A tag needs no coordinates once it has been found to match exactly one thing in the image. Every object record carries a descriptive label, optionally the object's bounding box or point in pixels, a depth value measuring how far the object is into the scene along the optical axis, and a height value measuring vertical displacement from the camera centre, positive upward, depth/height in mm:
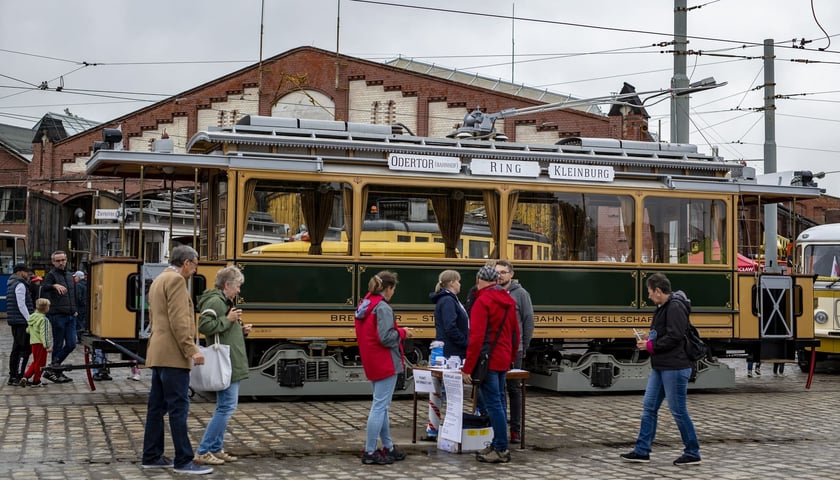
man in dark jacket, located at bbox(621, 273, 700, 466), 9234 -830
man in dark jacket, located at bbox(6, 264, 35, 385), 14945 -846
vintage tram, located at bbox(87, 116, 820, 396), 13336 +367
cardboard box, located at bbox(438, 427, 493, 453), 9828 -1616
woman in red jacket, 9070 -709
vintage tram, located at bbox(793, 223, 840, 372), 19328 -39
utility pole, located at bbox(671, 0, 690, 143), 18891 +3405
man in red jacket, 9195 -656
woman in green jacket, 8547 -565
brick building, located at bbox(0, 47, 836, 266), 31953 +4913
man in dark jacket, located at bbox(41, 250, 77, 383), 15041 -648
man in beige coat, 8336 -689
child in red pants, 14477 -1046
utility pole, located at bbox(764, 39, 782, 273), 21188 +3031
